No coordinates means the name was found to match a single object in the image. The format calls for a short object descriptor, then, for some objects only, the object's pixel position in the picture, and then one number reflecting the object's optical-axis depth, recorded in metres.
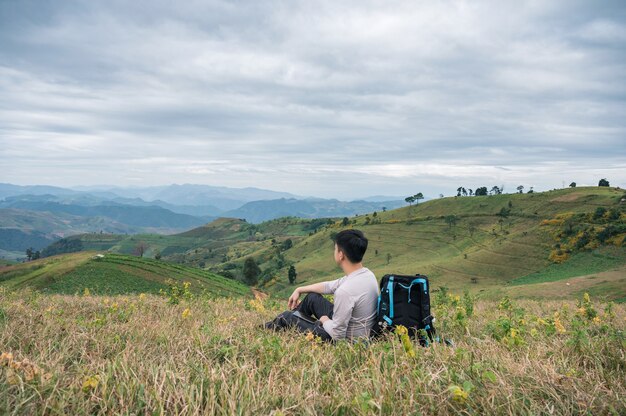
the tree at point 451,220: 147.50
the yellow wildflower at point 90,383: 3.13
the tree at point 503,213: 140.12
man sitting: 6.59
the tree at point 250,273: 107.12
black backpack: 6.39
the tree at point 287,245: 185.25
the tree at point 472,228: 135.62
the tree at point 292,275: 119.91
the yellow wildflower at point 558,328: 6.29
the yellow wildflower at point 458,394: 2.90
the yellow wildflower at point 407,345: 4.22
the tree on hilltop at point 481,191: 189.75
